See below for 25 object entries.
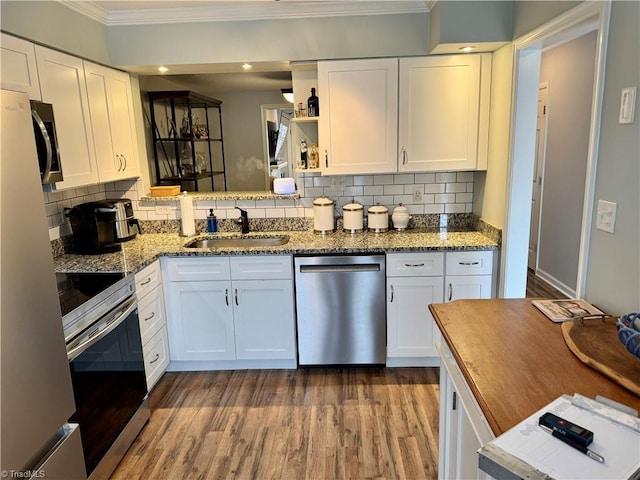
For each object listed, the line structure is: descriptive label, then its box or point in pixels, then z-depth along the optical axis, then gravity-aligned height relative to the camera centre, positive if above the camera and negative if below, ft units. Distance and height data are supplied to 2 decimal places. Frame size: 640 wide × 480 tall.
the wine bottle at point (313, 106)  10.05 +1.26
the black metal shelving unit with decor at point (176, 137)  12.32 +0.81
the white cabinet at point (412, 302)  9.25 -3.20
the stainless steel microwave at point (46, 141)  6.82 +0.43
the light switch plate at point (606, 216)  5.25 -0.81
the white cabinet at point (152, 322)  8.49 -3.30
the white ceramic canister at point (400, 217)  10.52 -1.47
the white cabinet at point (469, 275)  9.22 -2.60
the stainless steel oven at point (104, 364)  6.01 -3.12
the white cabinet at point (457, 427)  4.18 -3.04
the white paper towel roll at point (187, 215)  10.63 -1.30
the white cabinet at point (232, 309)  9.43 -3.30
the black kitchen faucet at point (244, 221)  10.94 -1.51
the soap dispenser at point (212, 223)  10.96 -1.54
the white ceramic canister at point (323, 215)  10.42 -1.36
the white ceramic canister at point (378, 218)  10.43 -1.48
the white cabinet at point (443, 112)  9.46 +0.98
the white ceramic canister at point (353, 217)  10.43 -1.43
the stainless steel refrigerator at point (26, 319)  4.00 -1.53
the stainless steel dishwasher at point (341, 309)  9.26 -3.31
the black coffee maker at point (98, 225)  9.08 -1.27
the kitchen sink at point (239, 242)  10.70 -2.02
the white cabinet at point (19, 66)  6.56 +1.63
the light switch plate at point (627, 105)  4.86 +0.53
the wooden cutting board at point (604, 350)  3.89 -2.01
